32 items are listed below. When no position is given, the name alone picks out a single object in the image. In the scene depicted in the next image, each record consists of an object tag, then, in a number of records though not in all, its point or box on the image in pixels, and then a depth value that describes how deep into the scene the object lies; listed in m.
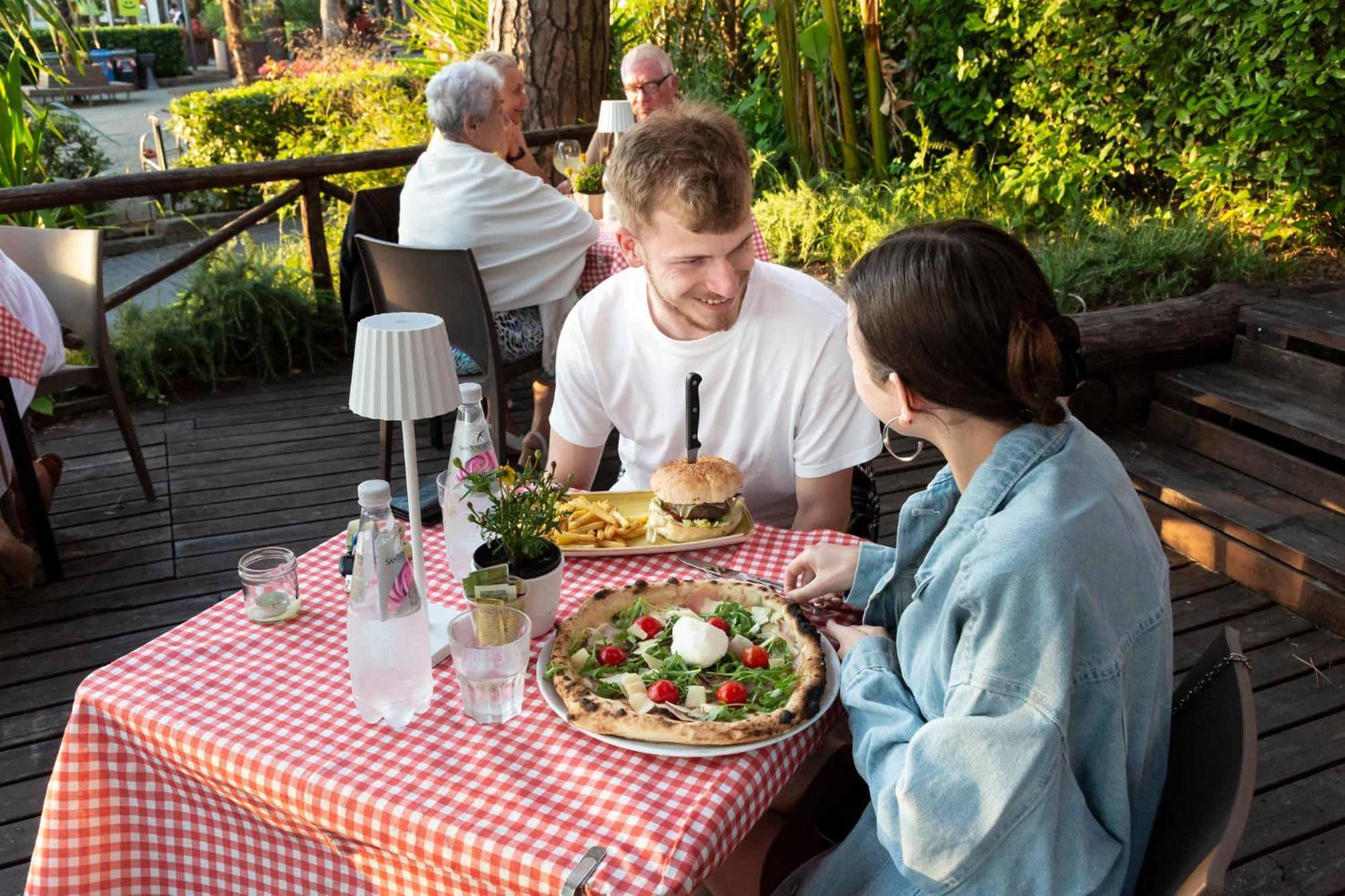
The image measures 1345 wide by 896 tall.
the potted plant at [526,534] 1.61
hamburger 1.95
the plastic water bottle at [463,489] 1.85
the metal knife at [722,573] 1.83
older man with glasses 5.18
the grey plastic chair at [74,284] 3.96
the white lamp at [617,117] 4.81
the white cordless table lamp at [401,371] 1.48
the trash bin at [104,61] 29.30
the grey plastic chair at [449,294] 3.70
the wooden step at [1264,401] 3.79
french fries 1.96
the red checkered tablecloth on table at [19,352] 3.35
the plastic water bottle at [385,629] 1.47
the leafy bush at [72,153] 10.97
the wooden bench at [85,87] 24.72
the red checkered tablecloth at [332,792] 1.29
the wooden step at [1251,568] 3.31
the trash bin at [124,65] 29.62
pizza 1.44
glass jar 1.76
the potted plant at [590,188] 4.76
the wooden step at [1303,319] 4.10
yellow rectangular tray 1.93
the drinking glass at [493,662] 1.48
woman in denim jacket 1.25
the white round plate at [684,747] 1.39
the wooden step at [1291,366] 4.07
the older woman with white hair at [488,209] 4.00
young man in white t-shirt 2.12
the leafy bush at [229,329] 5.47
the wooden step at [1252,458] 3.71
